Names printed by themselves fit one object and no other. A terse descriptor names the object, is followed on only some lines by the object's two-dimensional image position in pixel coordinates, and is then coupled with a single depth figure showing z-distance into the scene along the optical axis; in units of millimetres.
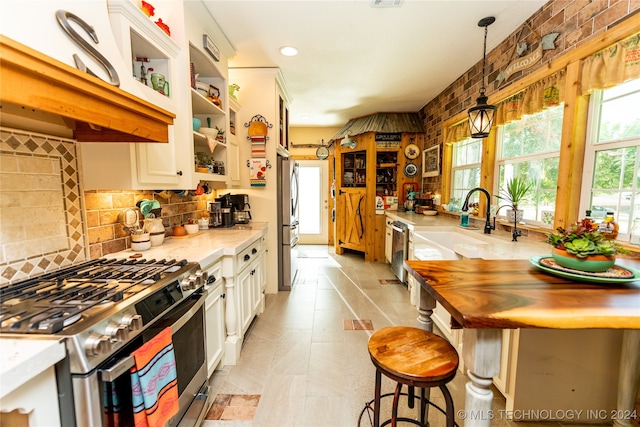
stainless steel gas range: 774
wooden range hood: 700
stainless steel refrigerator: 3391
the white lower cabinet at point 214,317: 1700
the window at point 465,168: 3393
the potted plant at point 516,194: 2243
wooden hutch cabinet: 4977
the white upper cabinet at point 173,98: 1459
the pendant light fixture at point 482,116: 2209
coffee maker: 3027
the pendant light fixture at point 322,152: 6039
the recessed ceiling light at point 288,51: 2793
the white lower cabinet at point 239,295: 1963
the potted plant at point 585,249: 1102
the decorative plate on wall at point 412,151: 4898
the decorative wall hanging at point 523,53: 2094
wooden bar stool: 1037
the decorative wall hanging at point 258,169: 3205
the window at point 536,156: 2215
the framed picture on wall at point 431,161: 4238
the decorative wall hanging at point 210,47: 2174
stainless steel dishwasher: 3574
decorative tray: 1047
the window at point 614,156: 1631
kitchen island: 810
